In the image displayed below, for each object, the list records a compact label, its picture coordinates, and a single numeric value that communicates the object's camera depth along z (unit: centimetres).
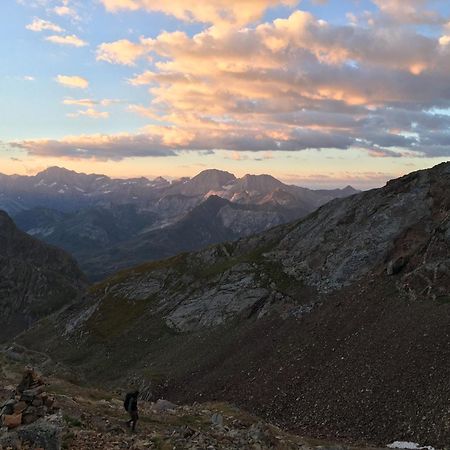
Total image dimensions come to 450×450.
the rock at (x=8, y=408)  1814
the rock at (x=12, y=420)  1744
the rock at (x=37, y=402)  1859
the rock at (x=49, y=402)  1888
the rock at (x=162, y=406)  3728
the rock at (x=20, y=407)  1813
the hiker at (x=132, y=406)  2547
